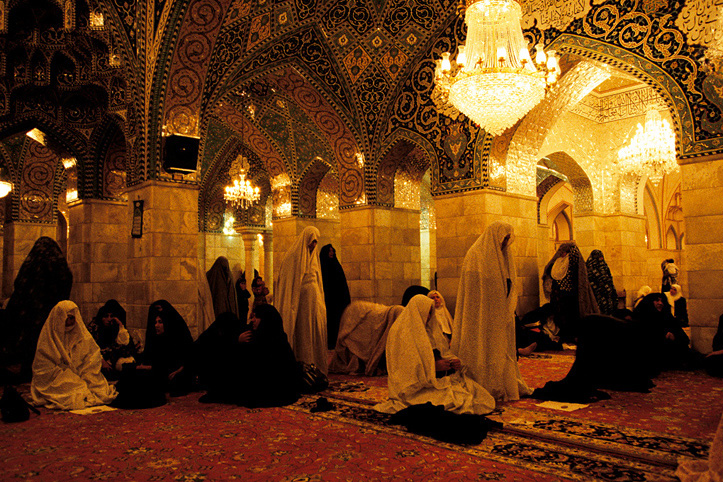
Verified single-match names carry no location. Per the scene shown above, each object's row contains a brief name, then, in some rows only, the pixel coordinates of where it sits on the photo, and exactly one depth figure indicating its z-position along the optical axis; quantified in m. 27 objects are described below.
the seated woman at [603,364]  3.91
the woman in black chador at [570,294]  7.06
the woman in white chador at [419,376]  3.44
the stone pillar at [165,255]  6.12
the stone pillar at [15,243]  9.29
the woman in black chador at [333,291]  5.54
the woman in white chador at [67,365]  4.12
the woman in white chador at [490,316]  3.79
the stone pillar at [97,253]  7.86
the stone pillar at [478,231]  7.05
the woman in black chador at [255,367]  4.04
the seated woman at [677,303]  7.32
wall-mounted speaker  6.27
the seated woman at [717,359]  4.73
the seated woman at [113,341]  5.11
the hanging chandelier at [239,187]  9.96
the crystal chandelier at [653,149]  8.17
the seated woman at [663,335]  5.29
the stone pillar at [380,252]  8.23
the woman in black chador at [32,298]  5.13
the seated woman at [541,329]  6.65
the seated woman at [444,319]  4.76
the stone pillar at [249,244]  12.73
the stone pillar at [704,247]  5.24
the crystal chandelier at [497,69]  4.89
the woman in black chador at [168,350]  4.39
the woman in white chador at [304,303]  4.85
